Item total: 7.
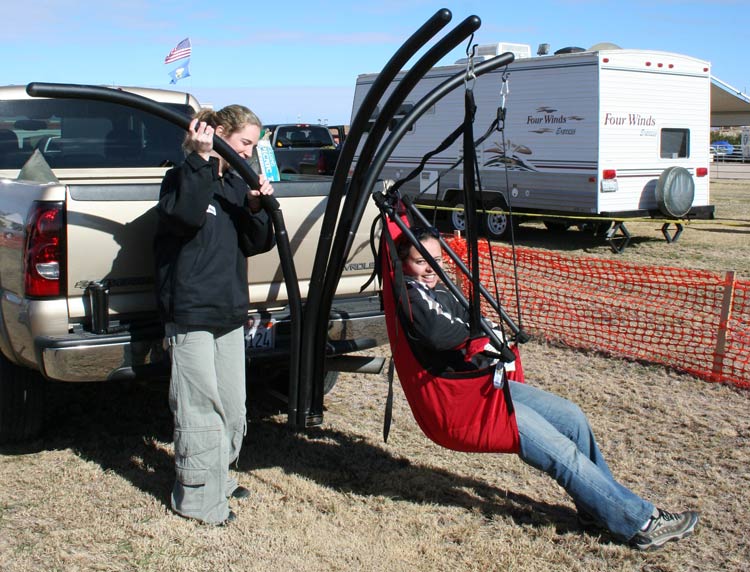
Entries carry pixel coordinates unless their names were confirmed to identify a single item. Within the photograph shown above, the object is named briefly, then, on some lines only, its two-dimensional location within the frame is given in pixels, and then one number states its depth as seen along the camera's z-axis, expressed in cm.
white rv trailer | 1184
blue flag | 1137
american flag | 1191
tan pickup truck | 371
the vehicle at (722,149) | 3832
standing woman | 344
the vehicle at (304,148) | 1870
